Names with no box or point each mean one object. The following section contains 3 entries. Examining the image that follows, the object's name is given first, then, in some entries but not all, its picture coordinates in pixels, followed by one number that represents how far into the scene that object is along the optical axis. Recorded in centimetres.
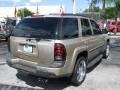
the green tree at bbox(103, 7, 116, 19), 1393
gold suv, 270
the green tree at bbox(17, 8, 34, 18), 4839
